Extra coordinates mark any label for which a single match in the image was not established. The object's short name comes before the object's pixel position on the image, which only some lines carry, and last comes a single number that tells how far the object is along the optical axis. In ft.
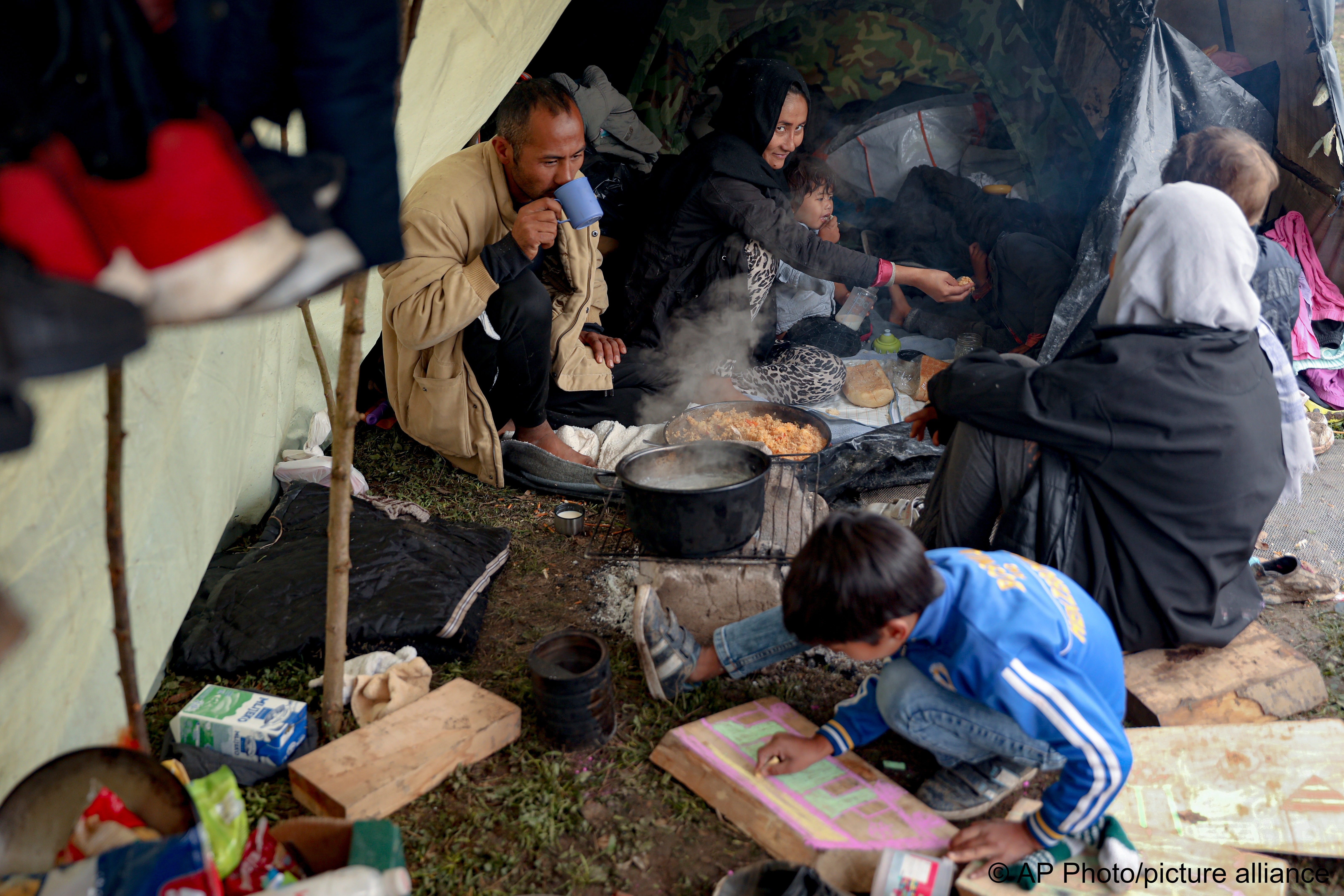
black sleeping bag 7.73
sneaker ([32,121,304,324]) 2.71
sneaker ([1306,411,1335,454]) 11.78
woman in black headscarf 12.53
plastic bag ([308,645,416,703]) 7.50
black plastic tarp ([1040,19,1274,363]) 12.07
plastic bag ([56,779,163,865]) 3.92
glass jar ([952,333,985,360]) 15.19
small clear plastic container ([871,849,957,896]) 5.21
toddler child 14.87
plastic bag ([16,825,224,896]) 3.57
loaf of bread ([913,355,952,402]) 13.76
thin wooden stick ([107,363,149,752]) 4.25
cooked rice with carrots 10.77
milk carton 6.47
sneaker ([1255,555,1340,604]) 8.50
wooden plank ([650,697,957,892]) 5.56
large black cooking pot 7.31
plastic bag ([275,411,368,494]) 10.48
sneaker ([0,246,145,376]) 2.40
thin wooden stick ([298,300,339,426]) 8.06
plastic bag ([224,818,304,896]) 4.53
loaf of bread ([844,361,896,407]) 13.52
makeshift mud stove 7.41
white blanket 11.78
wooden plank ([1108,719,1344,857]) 5.82
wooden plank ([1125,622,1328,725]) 6.85
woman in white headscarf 6.50
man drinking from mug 9.80
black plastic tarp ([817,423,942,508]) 10.93
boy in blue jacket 5.02
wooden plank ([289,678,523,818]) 6.09
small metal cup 10.03
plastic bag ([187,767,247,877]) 4.45
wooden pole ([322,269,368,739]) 5.54
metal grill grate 7.96
